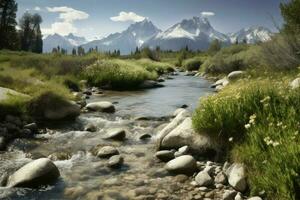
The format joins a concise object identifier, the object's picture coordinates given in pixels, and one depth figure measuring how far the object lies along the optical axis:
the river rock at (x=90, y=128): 12.21
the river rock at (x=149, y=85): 25.98
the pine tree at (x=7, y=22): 52.69
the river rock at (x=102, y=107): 15.58
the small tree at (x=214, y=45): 83.34
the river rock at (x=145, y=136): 11.27
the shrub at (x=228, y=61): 29.94
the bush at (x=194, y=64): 51.09
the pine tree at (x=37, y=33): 81.94
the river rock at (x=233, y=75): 22.18
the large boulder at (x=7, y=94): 12.79
